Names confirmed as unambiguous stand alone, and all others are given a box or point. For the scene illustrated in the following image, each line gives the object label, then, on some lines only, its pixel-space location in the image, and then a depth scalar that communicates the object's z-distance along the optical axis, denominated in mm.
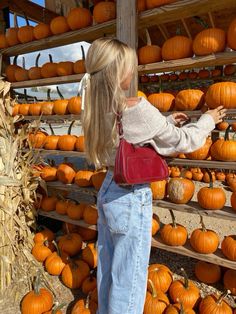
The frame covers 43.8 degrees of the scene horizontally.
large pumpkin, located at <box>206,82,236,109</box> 2254
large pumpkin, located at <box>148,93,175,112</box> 2619
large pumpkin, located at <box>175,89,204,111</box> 2441
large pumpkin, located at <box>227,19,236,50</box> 2262
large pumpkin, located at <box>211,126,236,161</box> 2404
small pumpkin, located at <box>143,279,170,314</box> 2496
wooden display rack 2312
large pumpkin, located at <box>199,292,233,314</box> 2373
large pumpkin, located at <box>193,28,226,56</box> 2324
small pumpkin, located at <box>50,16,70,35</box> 3314
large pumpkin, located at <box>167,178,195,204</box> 2668
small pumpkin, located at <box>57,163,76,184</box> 3578
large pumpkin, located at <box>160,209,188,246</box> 2773
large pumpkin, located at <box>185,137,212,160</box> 2568
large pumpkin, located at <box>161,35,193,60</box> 2574
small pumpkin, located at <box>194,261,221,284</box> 2941
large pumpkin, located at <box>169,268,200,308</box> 2586
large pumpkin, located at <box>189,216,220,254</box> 2639
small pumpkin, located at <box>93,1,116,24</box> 2850
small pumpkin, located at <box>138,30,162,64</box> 2760
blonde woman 1646
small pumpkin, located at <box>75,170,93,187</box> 3363
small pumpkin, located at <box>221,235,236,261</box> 2521
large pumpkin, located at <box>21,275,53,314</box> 2576
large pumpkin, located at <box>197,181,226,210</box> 2592
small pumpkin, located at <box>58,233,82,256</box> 3461
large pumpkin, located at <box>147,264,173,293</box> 2752
